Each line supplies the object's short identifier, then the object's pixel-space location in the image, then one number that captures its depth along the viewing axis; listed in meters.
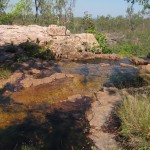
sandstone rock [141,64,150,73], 6.91
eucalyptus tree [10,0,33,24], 15.79
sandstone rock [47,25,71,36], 9.53
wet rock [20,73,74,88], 5.33
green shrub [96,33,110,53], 9.88
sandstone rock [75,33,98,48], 9.53
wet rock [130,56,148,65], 7.91
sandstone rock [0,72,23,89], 5.36
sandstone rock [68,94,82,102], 4.70
